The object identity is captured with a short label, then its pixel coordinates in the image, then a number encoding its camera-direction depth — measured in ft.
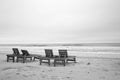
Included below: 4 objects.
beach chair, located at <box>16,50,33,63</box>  30.55
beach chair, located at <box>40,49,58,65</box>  29.04
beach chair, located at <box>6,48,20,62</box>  33.58
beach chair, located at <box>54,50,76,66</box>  29.30
